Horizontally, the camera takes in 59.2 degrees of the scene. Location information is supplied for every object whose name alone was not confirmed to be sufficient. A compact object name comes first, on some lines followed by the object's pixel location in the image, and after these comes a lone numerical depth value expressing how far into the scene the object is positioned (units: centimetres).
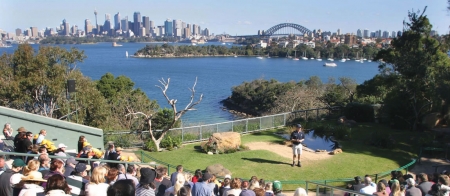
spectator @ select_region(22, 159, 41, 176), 676
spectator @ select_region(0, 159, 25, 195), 671
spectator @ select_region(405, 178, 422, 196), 811
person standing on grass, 1410
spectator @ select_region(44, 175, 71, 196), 570
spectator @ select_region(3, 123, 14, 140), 1162
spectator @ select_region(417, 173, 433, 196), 848
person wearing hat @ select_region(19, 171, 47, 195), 637
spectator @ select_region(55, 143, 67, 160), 978
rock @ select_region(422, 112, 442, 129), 2169
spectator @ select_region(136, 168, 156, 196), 676
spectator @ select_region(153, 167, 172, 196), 771
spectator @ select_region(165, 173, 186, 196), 760
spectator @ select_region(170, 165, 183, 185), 853
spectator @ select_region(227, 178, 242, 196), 779
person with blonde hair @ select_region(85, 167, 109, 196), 642
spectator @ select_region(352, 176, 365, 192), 890
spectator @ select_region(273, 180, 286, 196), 820
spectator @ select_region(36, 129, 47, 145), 1081
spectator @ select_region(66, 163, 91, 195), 747
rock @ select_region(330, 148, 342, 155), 1714
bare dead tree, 1734
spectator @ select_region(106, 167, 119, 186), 710
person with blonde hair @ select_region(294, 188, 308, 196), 718
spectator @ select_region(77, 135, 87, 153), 1115
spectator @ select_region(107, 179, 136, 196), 509
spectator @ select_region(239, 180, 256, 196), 734
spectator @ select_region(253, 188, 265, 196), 739
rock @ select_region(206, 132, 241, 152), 1720
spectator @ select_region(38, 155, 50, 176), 793
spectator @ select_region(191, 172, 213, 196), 780
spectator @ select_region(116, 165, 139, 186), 785
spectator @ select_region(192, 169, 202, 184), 886
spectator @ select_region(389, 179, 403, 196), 765
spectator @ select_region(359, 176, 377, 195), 844
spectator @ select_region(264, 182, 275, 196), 828
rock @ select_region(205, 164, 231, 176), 1341
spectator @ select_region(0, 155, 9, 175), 717
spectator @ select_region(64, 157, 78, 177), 816
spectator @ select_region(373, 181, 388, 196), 787
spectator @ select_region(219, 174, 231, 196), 830
